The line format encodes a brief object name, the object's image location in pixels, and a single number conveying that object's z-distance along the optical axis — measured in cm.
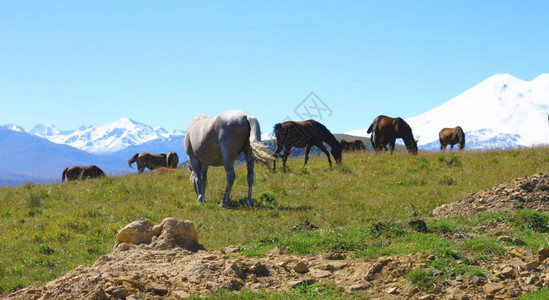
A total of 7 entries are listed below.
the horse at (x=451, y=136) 3866
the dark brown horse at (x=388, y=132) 3011
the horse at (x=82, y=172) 3194
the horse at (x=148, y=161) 3925
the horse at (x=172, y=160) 3828
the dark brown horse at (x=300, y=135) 2730
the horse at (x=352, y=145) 4171
